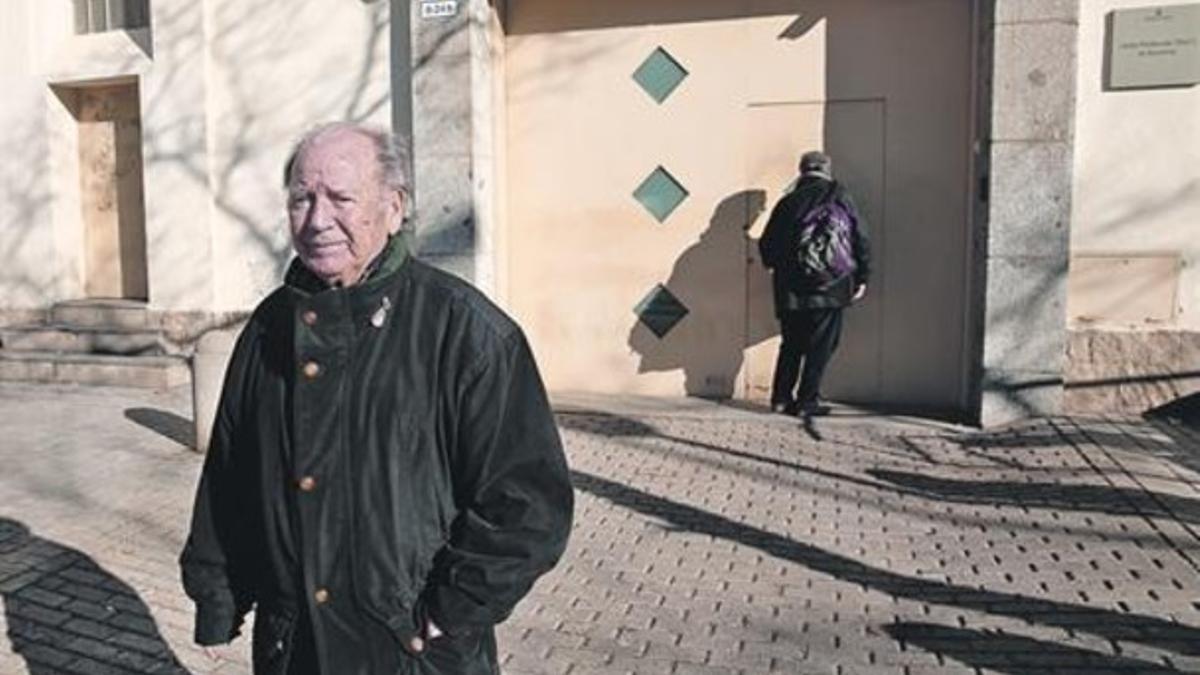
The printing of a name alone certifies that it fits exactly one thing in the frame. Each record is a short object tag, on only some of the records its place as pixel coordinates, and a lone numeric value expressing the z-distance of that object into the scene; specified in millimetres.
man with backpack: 7211
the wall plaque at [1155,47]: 6895
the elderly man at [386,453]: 2107
